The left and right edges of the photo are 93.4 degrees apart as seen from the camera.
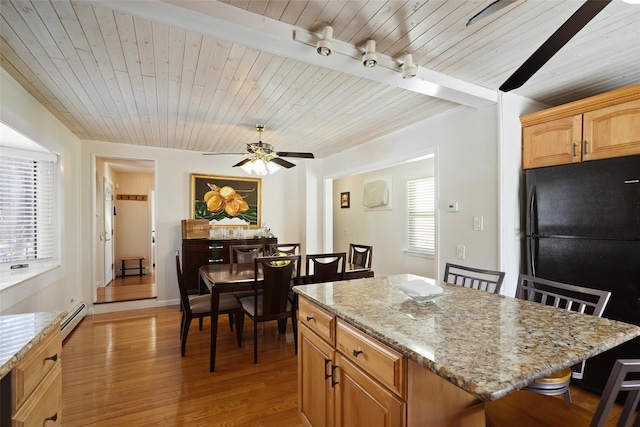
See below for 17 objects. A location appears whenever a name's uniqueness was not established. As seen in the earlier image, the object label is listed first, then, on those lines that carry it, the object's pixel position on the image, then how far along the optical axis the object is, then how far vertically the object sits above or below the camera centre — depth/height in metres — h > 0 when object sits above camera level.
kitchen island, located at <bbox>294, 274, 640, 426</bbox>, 0.90 -0.45
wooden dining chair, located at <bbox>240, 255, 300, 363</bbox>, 2.80 -0.72
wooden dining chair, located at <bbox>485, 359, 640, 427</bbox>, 0.78 -0.75
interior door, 5.39 -0.32
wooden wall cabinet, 2.08 +0.64
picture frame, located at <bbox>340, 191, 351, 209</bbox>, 6.32 +0.31
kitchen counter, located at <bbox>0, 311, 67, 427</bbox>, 1.06 -0.61
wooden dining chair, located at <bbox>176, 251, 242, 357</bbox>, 2.88 -0.92
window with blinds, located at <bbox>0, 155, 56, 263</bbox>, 2.58 +0.06
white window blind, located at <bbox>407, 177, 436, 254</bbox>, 4.52 -0.02
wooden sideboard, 4.37 -0.59
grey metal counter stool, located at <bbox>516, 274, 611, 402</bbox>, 1.30 -0.63
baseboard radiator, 3.34 -1.23
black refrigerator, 2.04 -0.14
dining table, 2.71 -0.63
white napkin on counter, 1.51 -0.38
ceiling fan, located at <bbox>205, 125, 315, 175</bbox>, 3.36 +0.65
